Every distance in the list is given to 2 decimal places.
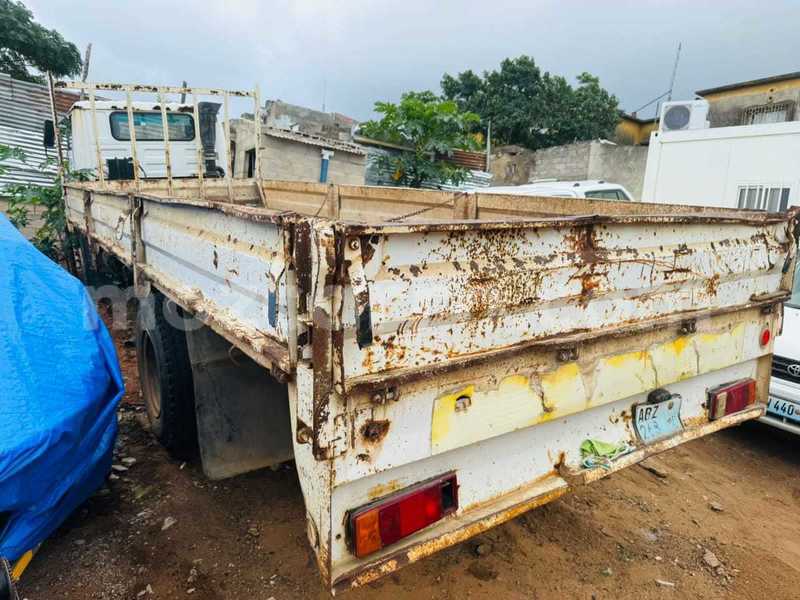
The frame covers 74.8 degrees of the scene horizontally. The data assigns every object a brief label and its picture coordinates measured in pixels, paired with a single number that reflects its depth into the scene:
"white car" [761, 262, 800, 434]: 3.19
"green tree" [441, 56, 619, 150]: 20.84
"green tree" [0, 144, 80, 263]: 6.66
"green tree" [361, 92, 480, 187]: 12.23
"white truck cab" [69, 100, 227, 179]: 7.49
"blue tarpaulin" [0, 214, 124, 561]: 1.92
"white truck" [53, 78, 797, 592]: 1.38
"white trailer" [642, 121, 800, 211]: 7.48
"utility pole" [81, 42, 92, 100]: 14.86
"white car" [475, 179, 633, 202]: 6.05
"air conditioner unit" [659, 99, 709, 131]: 8.87
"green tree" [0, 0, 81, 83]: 15.79
